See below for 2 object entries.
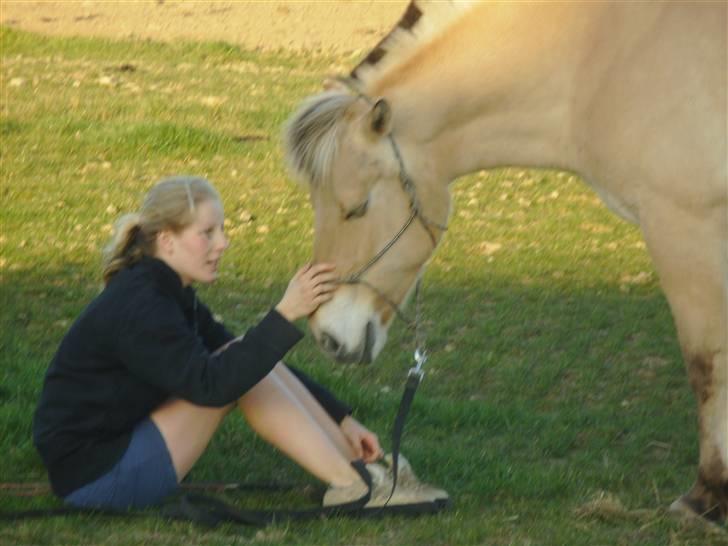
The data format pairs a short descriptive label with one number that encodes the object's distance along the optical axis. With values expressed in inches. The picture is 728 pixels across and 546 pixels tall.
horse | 346.6
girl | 340.5
